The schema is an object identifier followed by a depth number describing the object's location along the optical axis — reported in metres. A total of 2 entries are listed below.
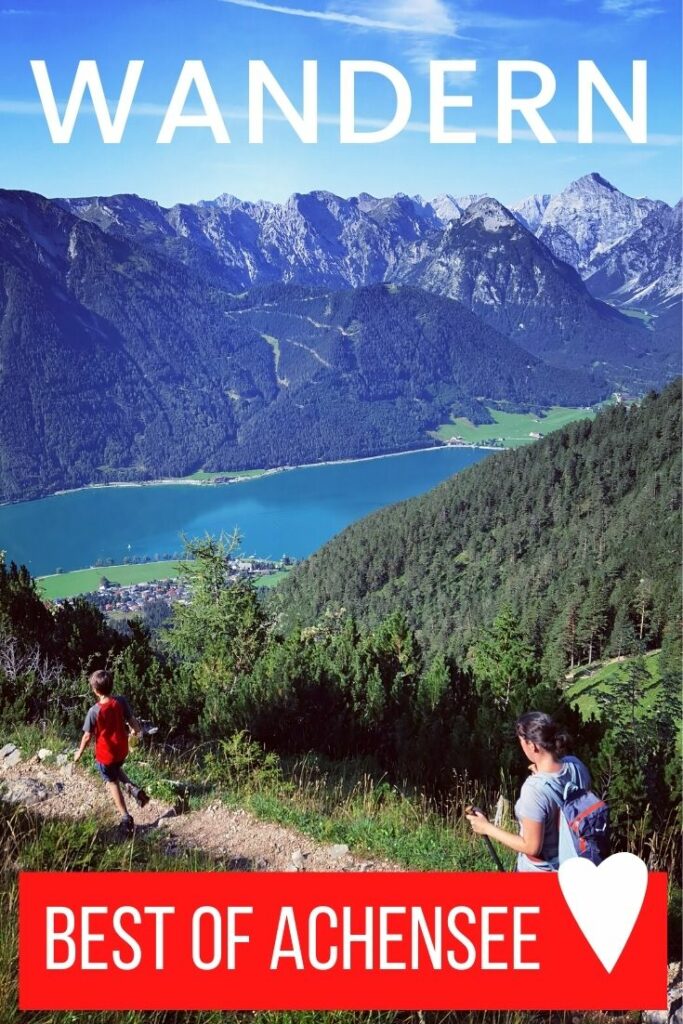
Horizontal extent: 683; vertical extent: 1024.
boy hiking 6.48
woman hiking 3.96
